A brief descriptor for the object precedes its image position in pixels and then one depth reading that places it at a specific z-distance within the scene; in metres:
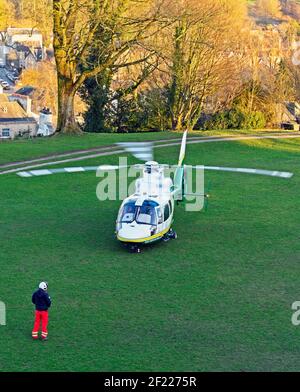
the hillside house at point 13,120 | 74.81
